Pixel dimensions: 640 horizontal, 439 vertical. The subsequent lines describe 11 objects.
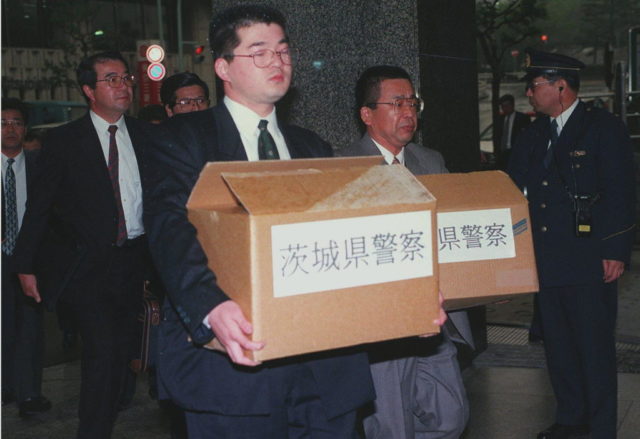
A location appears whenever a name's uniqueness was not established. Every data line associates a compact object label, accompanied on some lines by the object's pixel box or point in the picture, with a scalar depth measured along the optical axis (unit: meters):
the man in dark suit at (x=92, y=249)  4.52
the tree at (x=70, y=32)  35.72
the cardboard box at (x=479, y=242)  3.25
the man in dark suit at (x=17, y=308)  5.60
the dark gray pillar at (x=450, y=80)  5.44
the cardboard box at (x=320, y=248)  2.21
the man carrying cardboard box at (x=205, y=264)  2.56
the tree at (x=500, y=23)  27.33
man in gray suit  3.62
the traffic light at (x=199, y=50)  25.02
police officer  4.46
